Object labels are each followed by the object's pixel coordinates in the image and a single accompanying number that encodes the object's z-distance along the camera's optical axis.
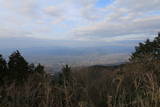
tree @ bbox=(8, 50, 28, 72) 5.30
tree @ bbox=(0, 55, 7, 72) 4.92
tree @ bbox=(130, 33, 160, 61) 7.82
